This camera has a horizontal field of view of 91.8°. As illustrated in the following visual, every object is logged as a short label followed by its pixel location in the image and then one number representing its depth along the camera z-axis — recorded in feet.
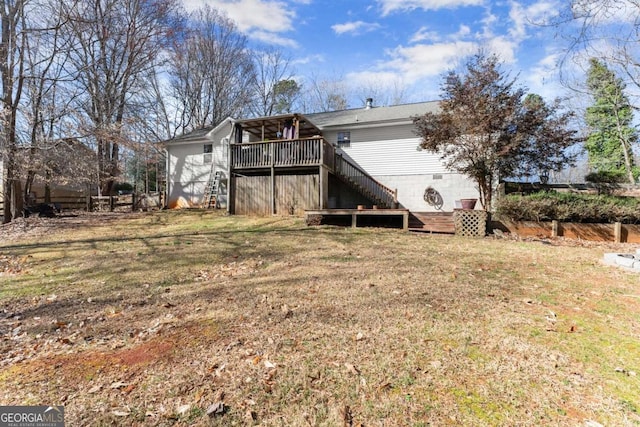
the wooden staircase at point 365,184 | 47.19
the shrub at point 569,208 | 29.27
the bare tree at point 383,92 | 89.81
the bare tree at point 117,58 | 53.67
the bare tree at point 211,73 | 86.58
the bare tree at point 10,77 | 37.45
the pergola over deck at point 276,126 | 44.68
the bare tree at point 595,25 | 17.34
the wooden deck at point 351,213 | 34.63
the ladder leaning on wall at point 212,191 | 58.90
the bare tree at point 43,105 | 39.83
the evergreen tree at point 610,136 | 60.70
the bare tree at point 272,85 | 97.55
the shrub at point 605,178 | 37.35
